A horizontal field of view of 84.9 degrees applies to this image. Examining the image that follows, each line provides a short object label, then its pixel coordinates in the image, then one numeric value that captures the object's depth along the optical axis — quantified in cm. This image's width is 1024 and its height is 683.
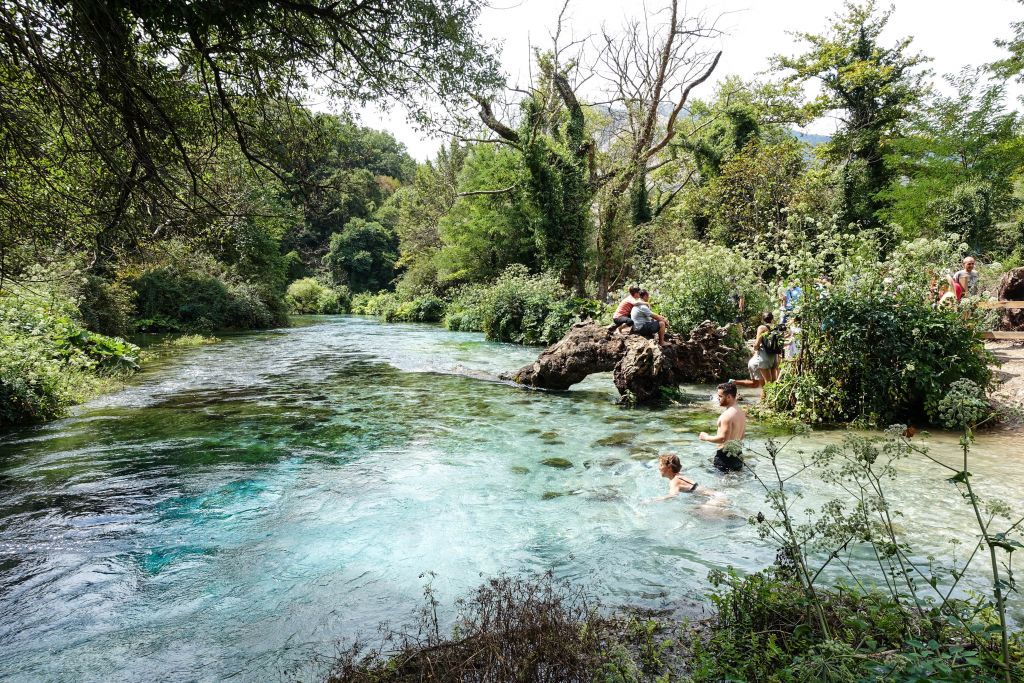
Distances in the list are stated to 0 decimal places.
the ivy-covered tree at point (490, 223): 3050
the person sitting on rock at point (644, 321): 1206
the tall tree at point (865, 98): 2784
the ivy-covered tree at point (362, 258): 6128
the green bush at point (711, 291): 1450
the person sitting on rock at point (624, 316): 1227
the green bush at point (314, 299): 5278
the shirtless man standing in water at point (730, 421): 659
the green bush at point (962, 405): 250
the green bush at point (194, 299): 2923
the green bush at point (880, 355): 815
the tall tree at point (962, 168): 2177
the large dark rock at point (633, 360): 1112
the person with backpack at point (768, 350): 1066
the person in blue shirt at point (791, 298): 931
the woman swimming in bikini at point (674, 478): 629
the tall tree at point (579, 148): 2736
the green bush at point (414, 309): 4012
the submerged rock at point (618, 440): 853
